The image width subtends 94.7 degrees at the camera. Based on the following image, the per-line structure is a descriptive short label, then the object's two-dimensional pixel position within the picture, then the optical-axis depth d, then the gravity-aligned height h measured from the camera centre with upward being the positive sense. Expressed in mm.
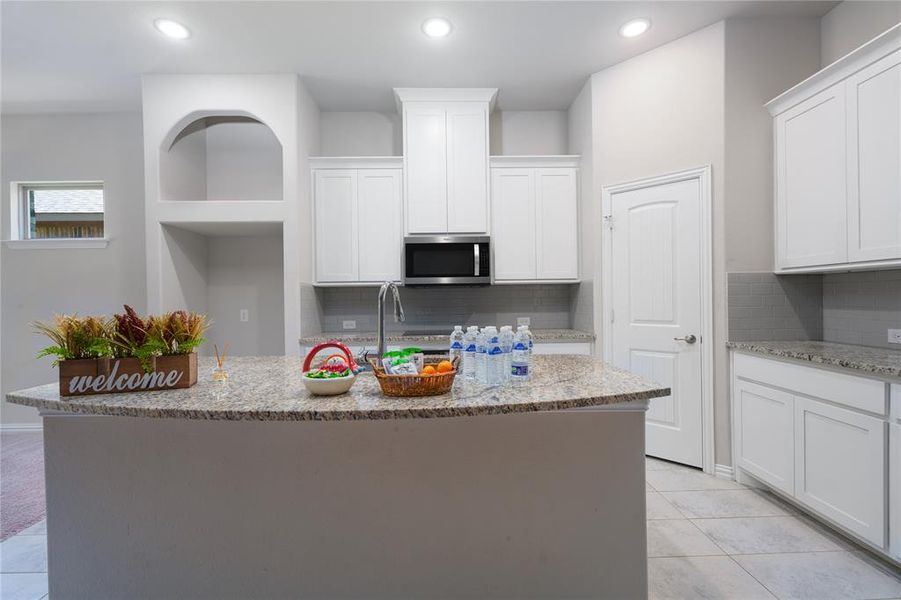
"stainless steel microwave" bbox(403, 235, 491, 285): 3518 +305
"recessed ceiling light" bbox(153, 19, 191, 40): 2664 +1769
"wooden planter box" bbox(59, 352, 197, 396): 1424 -267
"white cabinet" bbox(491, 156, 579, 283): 3645 +674
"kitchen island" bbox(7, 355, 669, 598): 1418 -708
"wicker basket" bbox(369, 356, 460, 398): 1354 -288
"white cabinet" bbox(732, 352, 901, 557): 1793 -754
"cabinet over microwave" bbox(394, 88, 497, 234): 3529 +1169
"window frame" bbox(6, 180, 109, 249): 3861 +752
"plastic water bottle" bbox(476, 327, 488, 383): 1523 -230
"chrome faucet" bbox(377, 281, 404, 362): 1844 -101
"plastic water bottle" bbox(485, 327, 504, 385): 1505 -238
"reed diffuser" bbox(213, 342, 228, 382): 1677 -312
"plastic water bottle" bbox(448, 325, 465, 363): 1725 -207
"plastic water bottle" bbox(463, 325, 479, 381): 1618 -225
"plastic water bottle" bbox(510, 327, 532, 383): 1489 -231
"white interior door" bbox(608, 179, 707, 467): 2846 -61
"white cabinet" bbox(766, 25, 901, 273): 1979 +682
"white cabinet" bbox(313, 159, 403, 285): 3641 +647
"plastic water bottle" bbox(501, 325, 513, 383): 1529 -191
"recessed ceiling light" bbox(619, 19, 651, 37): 2721 +1780
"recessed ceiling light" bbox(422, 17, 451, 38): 2686 +1776
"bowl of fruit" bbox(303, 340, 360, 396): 1378 -273
